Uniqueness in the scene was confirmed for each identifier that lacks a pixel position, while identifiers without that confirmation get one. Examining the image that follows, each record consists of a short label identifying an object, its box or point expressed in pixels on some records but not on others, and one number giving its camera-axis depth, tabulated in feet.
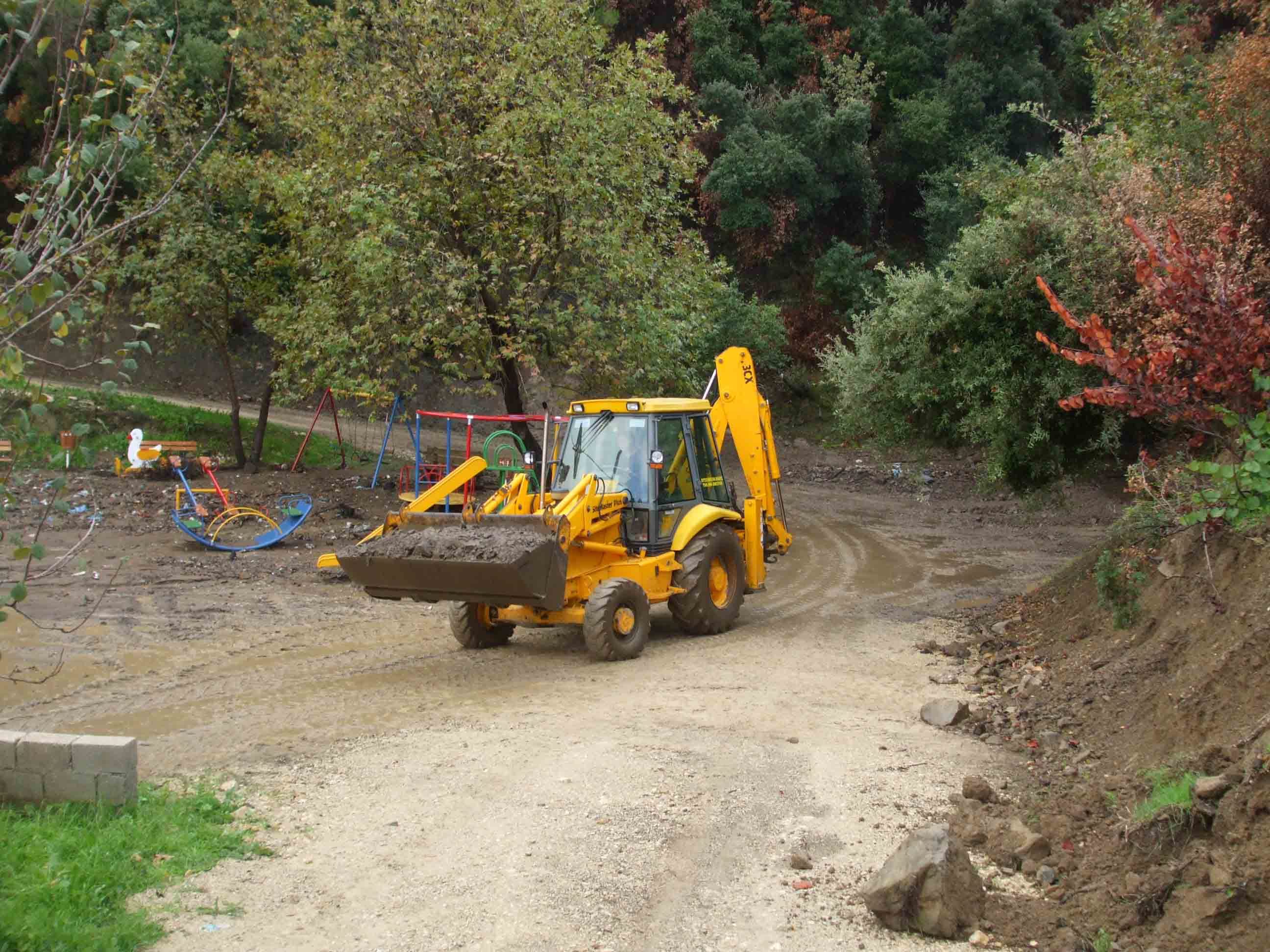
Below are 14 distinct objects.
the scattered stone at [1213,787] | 16.92
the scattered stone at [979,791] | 21.77
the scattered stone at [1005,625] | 38.47
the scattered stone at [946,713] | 27.25
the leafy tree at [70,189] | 14.16
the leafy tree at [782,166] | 98.32
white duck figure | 57.72
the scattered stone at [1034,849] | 18.72
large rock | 16.47
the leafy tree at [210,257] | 65.00
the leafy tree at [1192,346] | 20.52
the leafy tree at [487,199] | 51.16
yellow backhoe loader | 31.45
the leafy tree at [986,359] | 39.17
